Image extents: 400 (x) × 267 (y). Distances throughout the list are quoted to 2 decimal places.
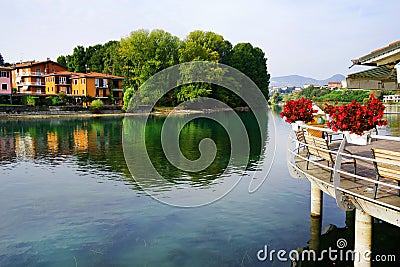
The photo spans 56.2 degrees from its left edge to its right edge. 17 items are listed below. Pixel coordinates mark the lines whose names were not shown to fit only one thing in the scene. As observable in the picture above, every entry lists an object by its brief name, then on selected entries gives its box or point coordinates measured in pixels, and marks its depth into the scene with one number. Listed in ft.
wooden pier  20.39
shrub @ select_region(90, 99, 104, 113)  237.25
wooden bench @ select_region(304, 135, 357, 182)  26.58
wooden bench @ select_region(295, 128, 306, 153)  31.24
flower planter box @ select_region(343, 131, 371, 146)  24.91
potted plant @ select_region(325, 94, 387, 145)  24.81
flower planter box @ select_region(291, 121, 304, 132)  34.58
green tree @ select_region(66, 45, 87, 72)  332.19
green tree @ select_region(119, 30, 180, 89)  252.21
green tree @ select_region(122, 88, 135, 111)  242.58
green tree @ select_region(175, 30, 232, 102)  241.55
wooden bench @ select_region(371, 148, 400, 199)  19.22
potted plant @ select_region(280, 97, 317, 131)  36.06
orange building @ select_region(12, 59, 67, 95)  273.33
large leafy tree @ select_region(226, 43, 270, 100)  306.62
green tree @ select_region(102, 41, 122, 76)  290.76
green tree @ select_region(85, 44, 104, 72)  324.60
